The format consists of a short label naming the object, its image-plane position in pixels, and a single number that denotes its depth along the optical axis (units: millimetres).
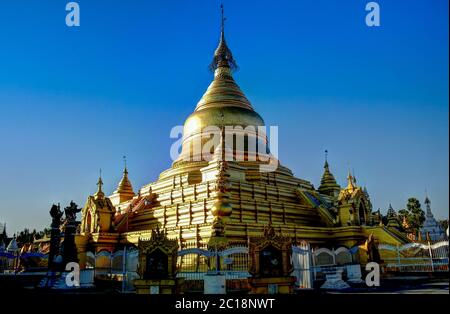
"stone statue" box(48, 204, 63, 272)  20930
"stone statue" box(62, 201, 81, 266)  21369
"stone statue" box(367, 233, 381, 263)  23094
